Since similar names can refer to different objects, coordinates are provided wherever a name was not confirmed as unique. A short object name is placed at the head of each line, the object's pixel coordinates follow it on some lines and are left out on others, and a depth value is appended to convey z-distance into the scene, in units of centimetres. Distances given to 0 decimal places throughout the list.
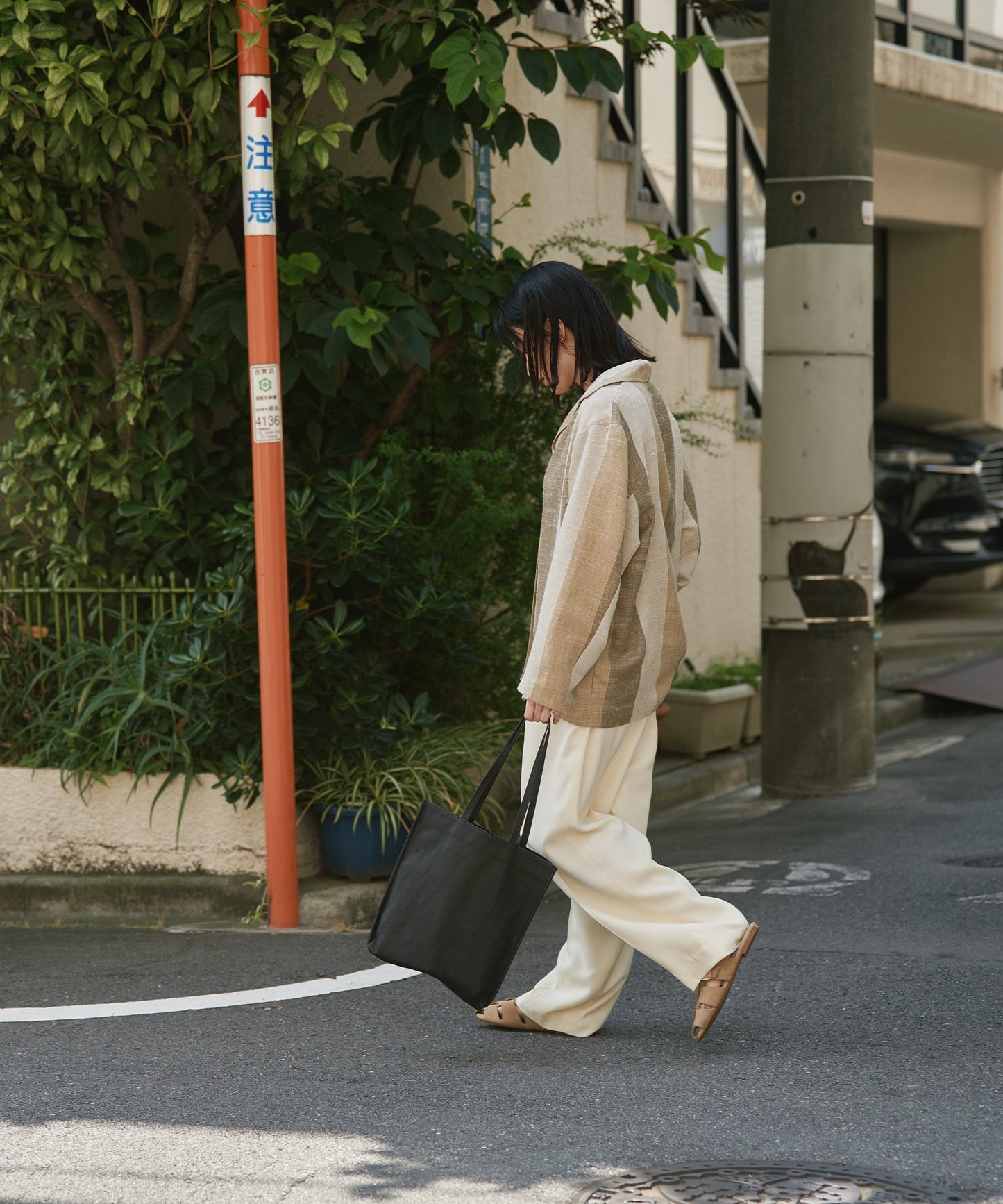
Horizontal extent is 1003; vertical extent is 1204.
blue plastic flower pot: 1071
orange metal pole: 995
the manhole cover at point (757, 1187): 594
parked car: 2535
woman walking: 729
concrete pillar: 1368
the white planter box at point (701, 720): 1534
